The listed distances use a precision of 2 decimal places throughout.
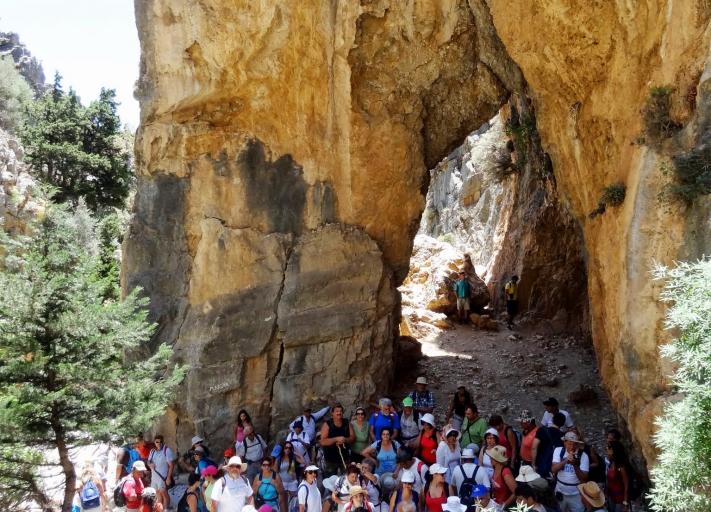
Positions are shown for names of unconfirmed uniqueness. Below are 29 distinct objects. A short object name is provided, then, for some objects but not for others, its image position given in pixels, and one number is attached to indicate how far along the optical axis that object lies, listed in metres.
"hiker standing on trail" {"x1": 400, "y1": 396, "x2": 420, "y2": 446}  8.56
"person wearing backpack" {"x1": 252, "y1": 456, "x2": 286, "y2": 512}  7.24
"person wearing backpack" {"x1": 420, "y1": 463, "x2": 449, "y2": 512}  6.54
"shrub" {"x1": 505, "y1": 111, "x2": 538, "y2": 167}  13.55
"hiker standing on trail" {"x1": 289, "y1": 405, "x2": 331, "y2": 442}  8.93
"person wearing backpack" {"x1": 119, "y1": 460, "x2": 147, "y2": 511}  7.40
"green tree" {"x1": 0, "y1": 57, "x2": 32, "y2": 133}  27.55
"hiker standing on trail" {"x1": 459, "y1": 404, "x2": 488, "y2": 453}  7.90
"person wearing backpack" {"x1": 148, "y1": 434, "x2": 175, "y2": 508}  8.14
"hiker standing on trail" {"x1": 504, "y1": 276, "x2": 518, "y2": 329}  15.96
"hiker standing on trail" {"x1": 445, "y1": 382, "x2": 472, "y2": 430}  8.96
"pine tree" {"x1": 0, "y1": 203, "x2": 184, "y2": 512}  6.69
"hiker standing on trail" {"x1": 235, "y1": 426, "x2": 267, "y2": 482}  8.94
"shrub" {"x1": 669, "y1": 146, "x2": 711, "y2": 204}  6.38
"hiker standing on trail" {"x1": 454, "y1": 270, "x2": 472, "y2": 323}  16.58
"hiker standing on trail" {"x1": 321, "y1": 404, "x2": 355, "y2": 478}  8.41
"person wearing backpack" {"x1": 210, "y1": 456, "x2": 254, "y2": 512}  6.80
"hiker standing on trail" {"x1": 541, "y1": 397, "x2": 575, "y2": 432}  7.95
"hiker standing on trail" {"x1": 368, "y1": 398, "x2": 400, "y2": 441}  8.45
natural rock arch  10.42
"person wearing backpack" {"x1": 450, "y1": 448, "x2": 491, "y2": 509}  6.56
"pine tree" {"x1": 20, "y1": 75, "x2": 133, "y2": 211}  22.98
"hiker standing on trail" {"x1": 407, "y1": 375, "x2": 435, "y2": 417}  9.64
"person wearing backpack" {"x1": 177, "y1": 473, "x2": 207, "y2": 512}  7.36
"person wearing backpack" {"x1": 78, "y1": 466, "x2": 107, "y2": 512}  7.08
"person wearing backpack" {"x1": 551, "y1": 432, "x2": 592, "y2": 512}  6.69
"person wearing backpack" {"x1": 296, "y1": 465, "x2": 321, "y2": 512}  6.83
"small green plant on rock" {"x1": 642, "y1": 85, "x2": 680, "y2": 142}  7.14
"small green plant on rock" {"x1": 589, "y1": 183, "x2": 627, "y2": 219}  7.84
